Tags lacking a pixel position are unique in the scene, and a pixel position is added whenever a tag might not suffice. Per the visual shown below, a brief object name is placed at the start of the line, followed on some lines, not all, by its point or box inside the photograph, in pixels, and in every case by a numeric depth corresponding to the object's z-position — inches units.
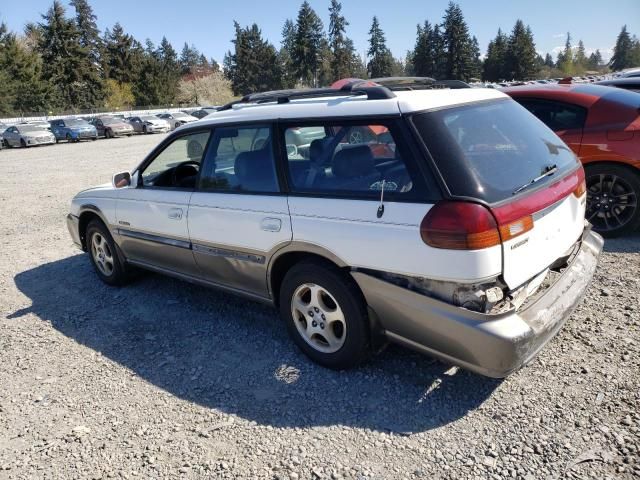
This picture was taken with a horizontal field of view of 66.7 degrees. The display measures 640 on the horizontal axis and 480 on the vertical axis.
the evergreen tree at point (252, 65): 3508.9
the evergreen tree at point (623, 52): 4313.5
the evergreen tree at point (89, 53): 2564.0
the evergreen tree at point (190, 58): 5172.2
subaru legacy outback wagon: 102.2
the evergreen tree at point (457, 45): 3408.0
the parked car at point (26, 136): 1146.7
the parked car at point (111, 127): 1318.9
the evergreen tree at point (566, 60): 4116.9
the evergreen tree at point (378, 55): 3885.3
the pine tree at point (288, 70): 3592.5
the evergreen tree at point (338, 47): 3693.4
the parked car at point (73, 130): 1233.4
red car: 203.8
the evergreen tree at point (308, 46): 3577.8
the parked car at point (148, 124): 1393.9
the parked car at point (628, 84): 309.1
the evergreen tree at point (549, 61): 5200.8
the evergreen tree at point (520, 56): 3385.8
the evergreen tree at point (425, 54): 3521.2
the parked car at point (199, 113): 1577.3
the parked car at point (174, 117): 1450.5
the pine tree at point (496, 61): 3469.5
